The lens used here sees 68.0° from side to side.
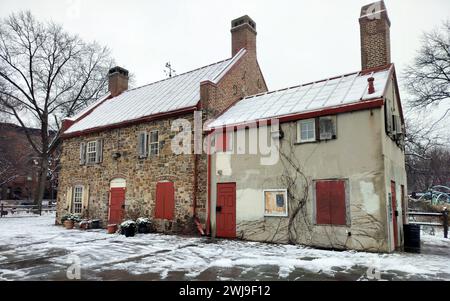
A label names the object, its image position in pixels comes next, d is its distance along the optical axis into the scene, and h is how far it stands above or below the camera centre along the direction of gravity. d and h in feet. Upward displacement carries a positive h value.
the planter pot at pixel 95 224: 57.23 -5.64
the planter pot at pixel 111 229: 50.17 -5.69
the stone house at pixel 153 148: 47.50 +7.34
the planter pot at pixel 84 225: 56.85 -5.78
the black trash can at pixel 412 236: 36.73 -5.02
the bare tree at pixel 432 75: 79.61 +28.28
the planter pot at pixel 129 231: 45.83 -5.49
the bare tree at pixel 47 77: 95.96 +35.82
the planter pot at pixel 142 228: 48.98 -5.41
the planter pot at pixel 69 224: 58.13 -5.75
